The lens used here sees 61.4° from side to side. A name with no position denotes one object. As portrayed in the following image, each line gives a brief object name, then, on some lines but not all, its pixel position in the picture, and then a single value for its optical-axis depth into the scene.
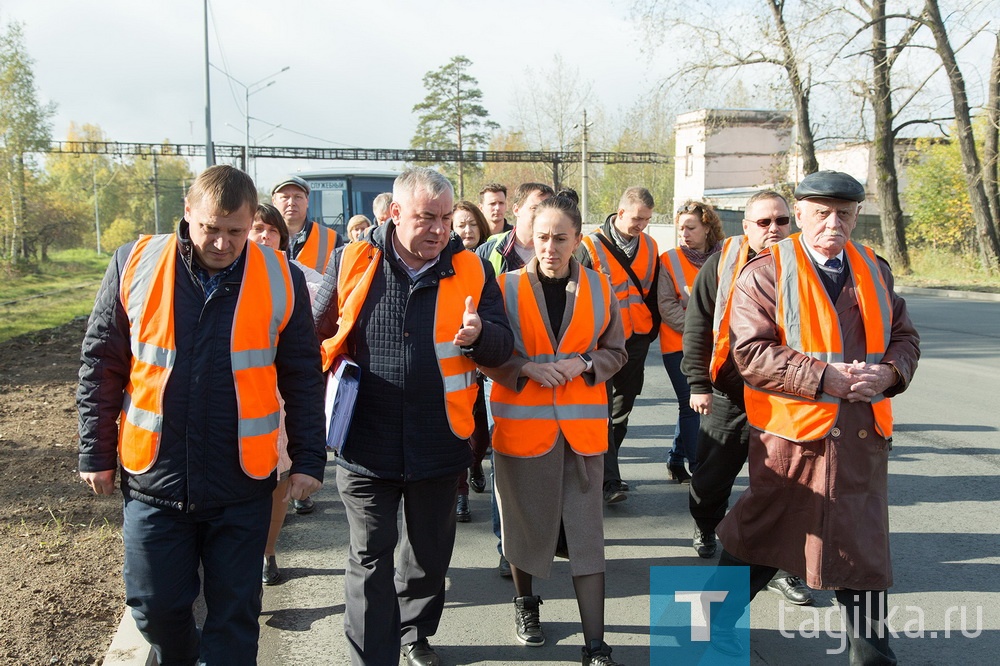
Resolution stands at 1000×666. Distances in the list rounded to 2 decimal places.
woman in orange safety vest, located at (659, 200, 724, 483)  5.89
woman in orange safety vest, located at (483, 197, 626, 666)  3.76
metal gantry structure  50.12
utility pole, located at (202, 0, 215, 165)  28.66
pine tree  64.44
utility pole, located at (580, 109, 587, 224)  36.88
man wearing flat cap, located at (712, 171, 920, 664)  3.15
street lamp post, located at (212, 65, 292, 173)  39.41
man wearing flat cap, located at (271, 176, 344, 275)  6.03
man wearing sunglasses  4.38
